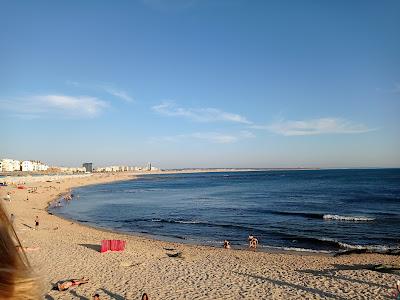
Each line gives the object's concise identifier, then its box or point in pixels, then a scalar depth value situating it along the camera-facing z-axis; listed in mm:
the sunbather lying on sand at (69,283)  13766
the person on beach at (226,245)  23706
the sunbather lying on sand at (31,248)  20422
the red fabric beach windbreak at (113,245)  20769
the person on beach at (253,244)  23469
